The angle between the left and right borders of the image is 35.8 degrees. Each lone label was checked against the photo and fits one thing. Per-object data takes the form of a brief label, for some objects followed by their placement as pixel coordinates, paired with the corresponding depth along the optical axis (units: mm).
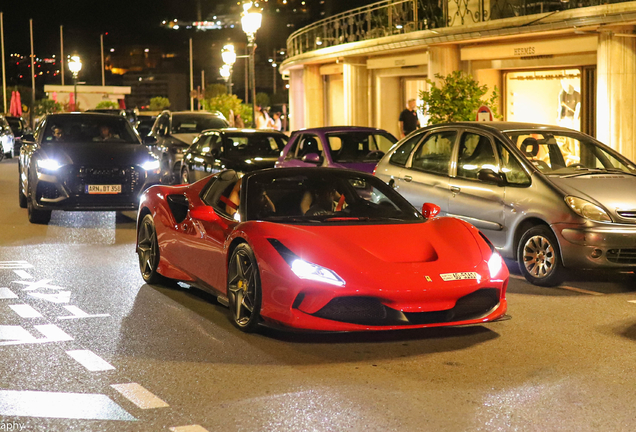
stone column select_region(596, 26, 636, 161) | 20062
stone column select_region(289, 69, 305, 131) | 43875
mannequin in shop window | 22986
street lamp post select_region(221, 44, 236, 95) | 35925
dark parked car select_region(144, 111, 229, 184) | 23312
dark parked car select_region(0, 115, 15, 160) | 35531
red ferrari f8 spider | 6668
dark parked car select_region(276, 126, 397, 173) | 15164
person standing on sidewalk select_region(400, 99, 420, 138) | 23516
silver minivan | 9203
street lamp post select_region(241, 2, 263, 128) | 25688
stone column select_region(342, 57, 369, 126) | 33531
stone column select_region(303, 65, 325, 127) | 39844
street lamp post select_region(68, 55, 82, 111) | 50194
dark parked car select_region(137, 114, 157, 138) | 47009
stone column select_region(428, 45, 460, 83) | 26062
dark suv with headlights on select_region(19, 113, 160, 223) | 14523
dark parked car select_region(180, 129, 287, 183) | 17359
